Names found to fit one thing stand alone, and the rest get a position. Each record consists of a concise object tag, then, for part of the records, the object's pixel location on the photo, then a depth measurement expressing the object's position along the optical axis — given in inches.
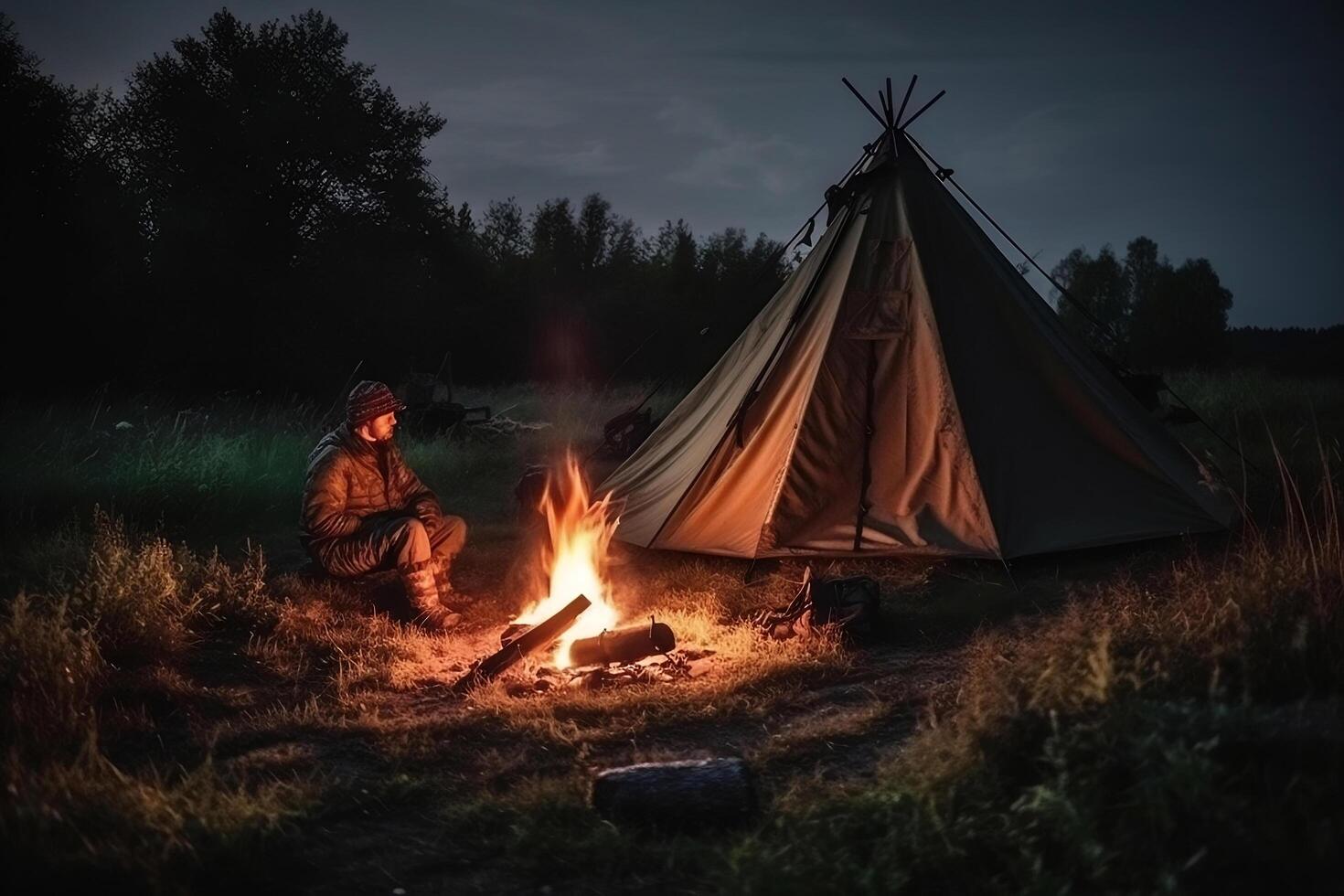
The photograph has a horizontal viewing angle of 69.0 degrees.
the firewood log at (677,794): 118.6
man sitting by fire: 211.3
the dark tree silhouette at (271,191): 645.3
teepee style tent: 233.6
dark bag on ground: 192.2
